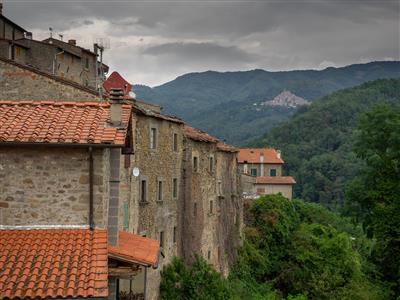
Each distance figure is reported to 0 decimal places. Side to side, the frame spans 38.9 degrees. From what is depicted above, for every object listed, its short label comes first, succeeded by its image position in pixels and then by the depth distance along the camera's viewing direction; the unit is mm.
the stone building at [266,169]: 81812
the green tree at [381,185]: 35875
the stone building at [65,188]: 13289
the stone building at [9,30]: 44375
